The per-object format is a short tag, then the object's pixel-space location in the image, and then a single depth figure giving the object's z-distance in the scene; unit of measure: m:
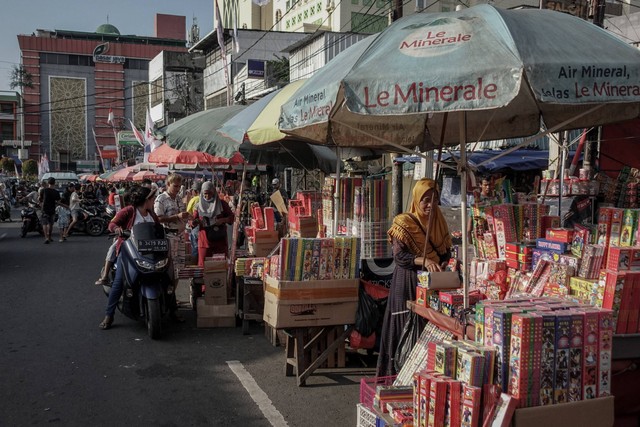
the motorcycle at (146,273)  6.78
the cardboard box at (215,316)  7.47
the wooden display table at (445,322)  3.62
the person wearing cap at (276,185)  22.28
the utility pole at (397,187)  17.27
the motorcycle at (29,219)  18.84
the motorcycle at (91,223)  19.53
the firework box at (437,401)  3.00
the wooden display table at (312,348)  5.42
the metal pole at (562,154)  10.58
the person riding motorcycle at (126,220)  7.13
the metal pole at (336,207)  6.36
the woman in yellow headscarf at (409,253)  4.93
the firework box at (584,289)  3.55
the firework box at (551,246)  3.96
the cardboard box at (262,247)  8.59
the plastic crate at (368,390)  3.77
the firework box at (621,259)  3.51
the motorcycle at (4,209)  25.08
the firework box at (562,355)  2.94
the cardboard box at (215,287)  7.48
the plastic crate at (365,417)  3.49
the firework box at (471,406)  2.90
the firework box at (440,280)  4.24
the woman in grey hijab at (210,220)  8.79
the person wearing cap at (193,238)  10.38
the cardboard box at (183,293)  9.03
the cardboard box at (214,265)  7.49
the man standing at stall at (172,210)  7.89
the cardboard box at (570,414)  2.86
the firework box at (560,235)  4.01
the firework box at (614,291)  3.43
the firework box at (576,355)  2.98
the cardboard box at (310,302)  5.30
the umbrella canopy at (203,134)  8.00
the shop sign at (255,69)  29.20
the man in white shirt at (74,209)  18.56
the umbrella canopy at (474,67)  3.21
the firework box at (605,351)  3.05
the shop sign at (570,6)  11.88
